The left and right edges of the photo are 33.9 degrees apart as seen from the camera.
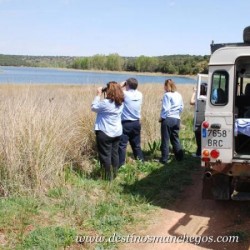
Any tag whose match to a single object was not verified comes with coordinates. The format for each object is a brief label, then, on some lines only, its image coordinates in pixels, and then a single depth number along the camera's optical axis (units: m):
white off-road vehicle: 5.29
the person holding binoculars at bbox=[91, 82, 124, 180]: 6.73
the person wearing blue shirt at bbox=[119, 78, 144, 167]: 7.89
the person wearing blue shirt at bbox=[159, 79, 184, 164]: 8.40
